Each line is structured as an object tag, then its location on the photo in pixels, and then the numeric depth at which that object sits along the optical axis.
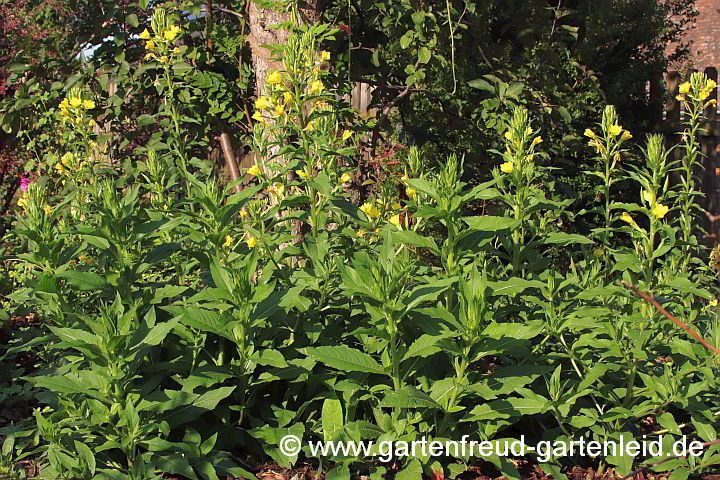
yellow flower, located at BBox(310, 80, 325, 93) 3.29
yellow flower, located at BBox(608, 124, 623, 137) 3.15
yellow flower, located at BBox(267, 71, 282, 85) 3.15
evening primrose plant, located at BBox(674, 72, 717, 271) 3.15
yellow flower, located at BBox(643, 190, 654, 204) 2.88
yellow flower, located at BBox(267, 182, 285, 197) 3.31
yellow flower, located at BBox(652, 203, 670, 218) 2.82
